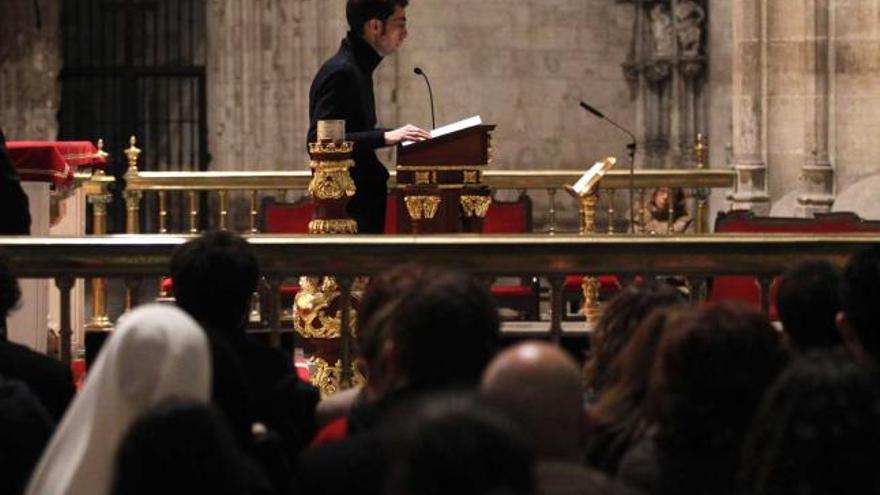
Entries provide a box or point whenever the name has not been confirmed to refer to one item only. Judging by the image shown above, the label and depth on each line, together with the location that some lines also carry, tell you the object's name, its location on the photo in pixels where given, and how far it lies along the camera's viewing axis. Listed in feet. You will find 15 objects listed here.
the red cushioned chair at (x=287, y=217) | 51.96
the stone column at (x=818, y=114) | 52.75
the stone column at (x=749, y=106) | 55.01
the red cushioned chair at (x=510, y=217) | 51.78
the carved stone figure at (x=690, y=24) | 67.56
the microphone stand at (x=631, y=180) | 45.46
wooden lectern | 34.17
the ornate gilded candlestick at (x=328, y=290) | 30.17
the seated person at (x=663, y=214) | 54.60
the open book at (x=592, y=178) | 39.75
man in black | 33.45
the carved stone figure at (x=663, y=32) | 67.87
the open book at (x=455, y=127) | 33.86
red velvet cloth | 36.45
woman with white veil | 15.88
